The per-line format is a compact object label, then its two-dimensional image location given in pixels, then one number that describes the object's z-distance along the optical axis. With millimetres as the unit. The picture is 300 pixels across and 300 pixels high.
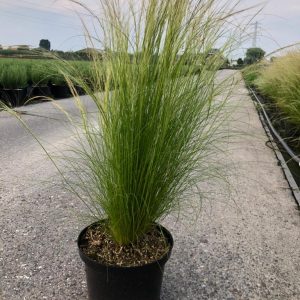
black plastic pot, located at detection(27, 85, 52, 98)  7741
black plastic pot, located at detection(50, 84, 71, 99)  8617
